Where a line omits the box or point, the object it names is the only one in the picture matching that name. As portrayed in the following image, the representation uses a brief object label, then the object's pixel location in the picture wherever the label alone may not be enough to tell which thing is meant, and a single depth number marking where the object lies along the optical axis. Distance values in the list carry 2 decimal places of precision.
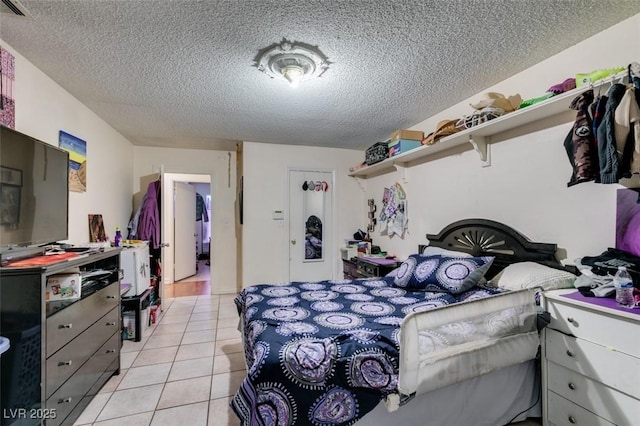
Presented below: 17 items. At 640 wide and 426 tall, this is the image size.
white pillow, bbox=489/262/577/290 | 1.74
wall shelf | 1.73
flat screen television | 1.50
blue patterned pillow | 2.07
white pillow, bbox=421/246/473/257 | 2.48
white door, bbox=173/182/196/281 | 5.62
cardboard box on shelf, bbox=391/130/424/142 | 3.26
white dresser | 1.27
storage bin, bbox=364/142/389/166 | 3.57
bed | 1.28
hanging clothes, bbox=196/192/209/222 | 7.65
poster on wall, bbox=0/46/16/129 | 1.74
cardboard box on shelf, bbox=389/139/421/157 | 3.25
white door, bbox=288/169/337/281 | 4.43
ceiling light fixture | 1.86
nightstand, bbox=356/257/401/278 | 3.33
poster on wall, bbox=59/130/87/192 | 2.49
